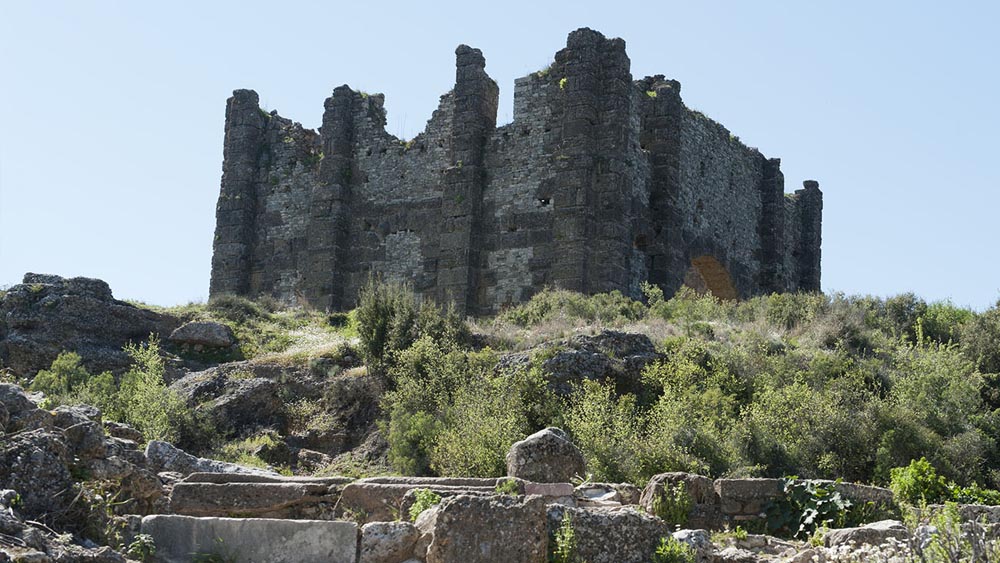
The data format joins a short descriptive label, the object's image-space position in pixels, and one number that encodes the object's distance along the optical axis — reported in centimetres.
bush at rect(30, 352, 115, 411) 1903
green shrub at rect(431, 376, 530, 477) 1584
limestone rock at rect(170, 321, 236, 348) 2416
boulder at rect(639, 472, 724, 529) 1255
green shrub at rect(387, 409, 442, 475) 1734
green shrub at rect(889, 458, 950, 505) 1415
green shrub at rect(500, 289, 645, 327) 2364
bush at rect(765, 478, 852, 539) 1266
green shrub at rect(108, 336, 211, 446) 1828
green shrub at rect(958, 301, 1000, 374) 2062
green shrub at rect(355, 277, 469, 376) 2152
